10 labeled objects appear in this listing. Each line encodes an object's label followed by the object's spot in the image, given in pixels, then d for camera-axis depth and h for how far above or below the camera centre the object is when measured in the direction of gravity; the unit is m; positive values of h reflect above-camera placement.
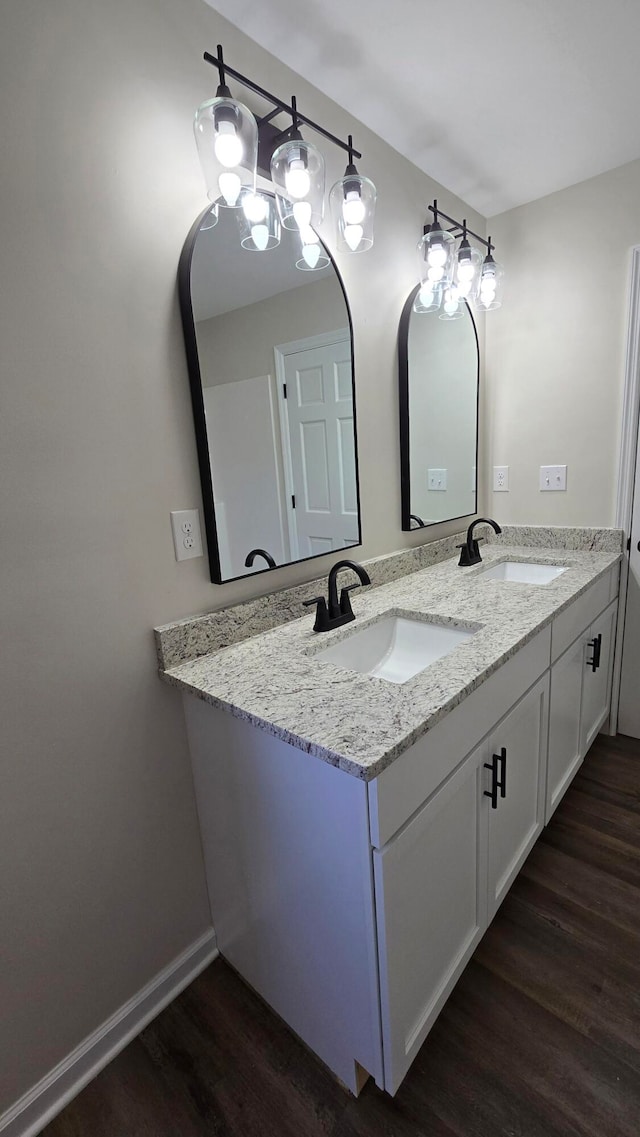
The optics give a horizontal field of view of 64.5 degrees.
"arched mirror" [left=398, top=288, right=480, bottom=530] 1.84 +0.13
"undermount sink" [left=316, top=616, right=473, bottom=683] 1.36 -0.53
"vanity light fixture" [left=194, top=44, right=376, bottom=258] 1.03 +0.65
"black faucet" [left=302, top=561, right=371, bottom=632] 1.32 -0.40
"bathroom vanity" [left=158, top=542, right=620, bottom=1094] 0.87 -0.70
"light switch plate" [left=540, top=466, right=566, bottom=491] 2.18 -0.15
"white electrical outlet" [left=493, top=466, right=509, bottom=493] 2.33 -0.15
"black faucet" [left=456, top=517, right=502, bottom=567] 1.95 -0.40
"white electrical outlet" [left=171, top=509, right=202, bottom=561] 1.17 -0.16
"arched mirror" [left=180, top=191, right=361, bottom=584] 1.18 +0.17
